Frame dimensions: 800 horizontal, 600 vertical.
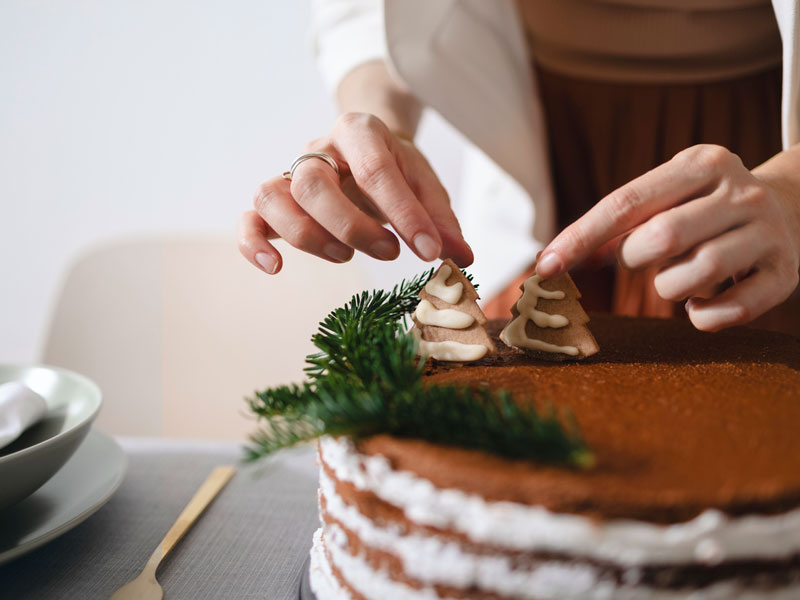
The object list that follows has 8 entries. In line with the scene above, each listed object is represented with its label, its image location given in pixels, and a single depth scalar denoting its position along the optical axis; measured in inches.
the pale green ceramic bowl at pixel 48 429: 30.3
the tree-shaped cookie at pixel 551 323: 32.4
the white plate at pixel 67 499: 31.6
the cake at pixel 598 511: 20.5
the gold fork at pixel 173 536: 31.3
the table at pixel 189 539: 32.3
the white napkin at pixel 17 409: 34.5
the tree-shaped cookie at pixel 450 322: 30.8
